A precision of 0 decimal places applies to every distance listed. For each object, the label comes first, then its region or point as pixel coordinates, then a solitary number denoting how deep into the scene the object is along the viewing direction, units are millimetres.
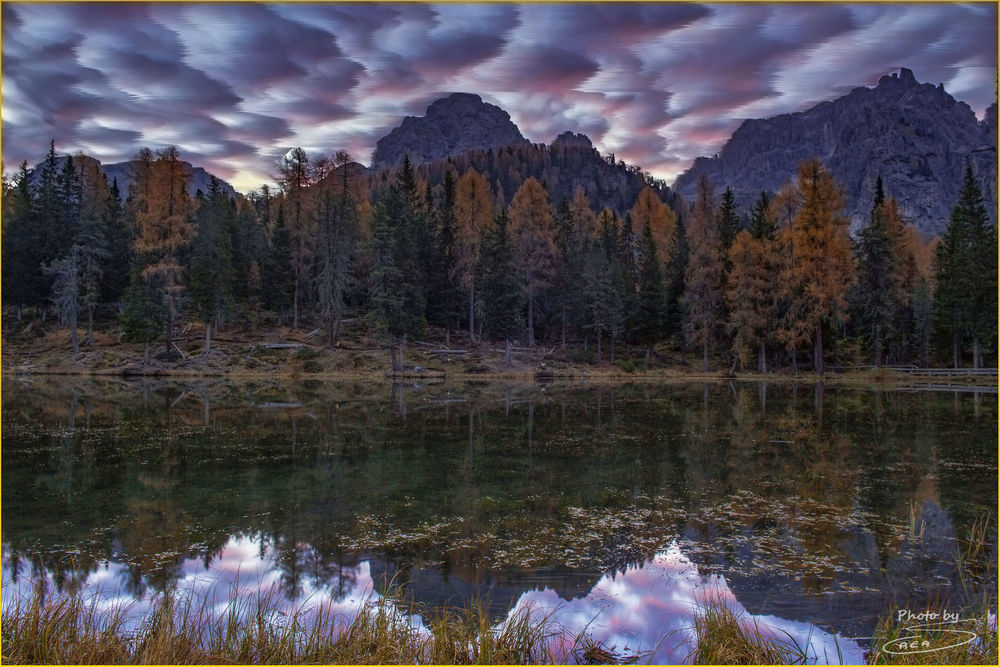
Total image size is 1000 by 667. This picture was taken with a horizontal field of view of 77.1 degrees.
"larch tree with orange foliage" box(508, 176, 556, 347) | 60000
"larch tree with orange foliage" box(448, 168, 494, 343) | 60375
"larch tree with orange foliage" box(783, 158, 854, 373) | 49906
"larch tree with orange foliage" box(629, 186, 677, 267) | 80062
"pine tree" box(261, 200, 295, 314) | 65188
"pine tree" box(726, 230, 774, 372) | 52531
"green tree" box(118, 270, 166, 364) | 50312
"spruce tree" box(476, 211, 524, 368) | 56438
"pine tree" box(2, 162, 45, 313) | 62000
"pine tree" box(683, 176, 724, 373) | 55625
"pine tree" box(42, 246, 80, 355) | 54000
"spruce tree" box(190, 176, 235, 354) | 52125
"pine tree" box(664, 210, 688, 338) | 62969
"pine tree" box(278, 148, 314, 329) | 58031
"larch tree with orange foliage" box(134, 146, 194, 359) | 50312
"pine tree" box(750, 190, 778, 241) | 55906
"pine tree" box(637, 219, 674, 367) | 61469
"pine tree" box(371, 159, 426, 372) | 51594
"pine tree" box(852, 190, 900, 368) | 53844
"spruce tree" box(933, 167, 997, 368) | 50781
